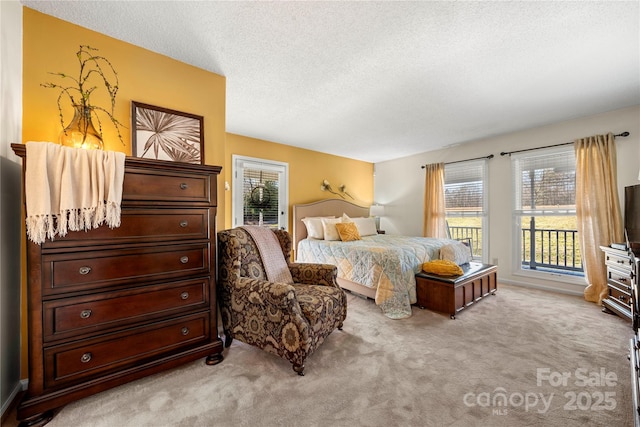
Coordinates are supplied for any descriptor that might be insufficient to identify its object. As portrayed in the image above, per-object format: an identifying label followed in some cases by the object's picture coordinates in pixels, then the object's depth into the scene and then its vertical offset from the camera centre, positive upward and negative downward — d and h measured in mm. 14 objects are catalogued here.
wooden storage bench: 2701 -919
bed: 2838 -631
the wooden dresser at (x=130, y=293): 1277 -481
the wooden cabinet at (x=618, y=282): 2414 -749
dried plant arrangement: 1607 +959
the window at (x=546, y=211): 3547 +23
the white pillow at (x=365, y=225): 4820 -248
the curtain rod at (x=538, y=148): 3053 +1004
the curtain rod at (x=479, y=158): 4230 +997
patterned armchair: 1697 -709
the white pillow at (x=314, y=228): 4340 -262
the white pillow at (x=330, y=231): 4137 -302
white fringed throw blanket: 1220 +141
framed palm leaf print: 1972 +696
